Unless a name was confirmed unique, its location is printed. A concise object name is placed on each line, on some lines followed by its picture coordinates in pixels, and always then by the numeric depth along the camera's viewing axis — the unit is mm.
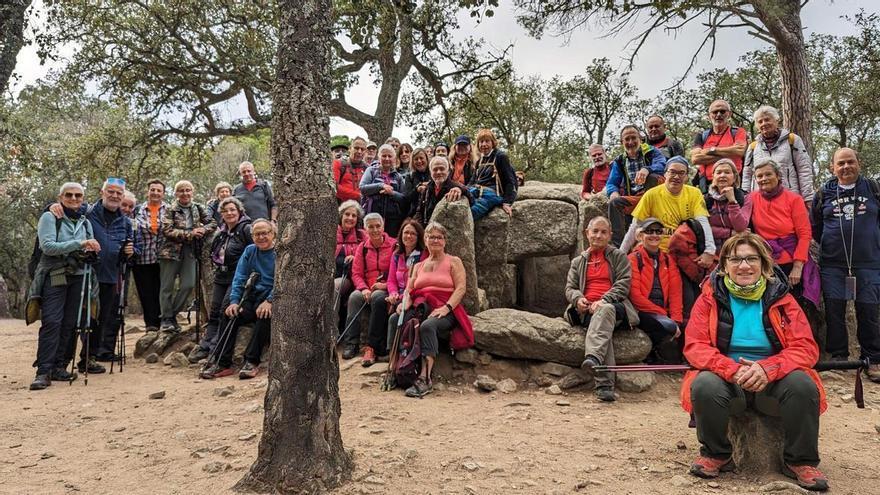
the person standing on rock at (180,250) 7812
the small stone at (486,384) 5504
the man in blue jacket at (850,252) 5621
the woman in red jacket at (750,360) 3270
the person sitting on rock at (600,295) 5324
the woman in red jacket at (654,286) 5723
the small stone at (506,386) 5512
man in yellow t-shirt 5930
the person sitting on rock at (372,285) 6336
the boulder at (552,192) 8516
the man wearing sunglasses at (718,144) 6902
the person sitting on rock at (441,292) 5703
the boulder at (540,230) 7777
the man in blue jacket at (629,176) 6898
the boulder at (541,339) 5602
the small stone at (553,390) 5383
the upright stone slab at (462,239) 6301
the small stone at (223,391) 5570
